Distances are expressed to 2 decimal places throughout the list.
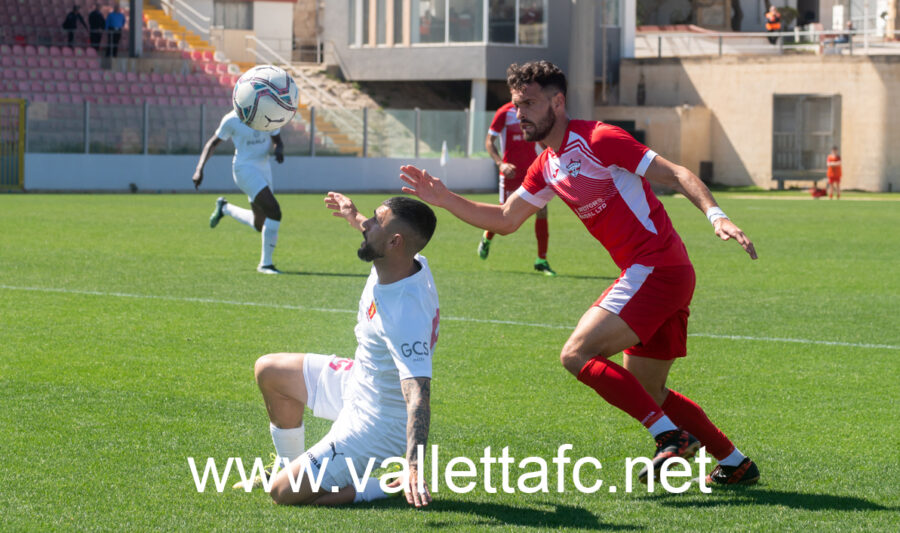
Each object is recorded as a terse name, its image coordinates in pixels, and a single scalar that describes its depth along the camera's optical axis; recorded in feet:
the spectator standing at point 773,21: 158.80
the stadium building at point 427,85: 106.93
